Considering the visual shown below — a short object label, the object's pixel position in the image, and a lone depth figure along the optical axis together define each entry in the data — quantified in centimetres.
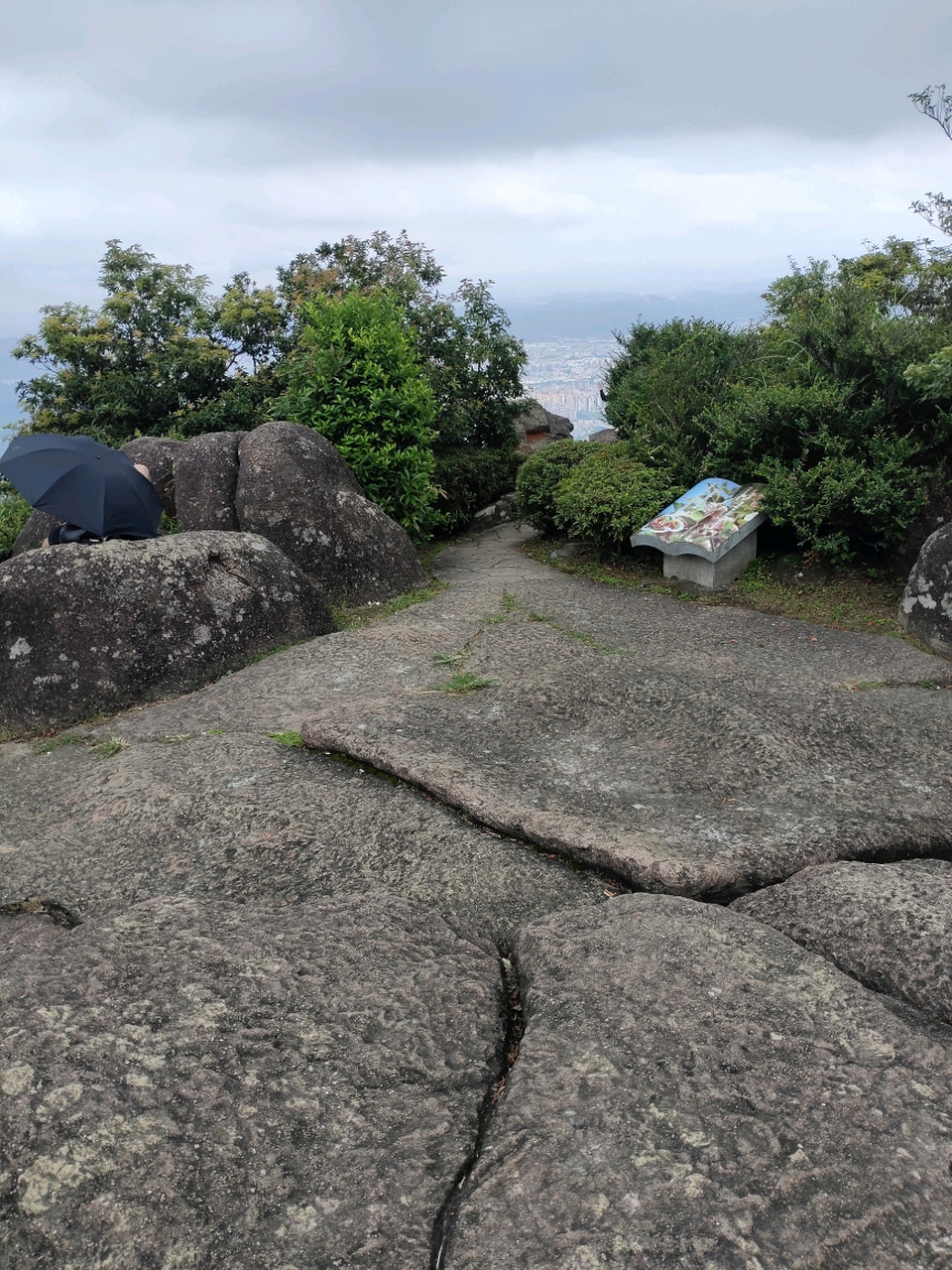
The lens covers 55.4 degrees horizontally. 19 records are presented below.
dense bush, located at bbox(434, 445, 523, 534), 1120
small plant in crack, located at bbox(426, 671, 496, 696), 494
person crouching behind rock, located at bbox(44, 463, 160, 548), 622
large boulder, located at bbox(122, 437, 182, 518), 903
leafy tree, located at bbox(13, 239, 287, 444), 1348
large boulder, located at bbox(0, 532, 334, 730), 532
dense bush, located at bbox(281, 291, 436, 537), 877
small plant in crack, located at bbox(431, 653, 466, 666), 555
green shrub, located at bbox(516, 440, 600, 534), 988
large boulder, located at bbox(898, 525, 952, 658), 598
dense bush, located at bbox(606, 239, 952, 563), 720
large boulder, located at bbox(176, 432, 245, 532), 785
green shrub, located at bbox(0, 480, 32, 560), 954
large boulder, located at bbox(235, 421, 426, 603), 757
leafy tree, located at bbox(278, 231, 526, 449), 1222
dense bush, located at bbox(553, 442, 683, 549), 834
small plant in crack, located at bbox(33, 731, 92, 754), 482
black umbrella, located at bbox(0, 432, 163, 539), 621
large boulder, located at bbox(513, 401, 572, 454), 1630
